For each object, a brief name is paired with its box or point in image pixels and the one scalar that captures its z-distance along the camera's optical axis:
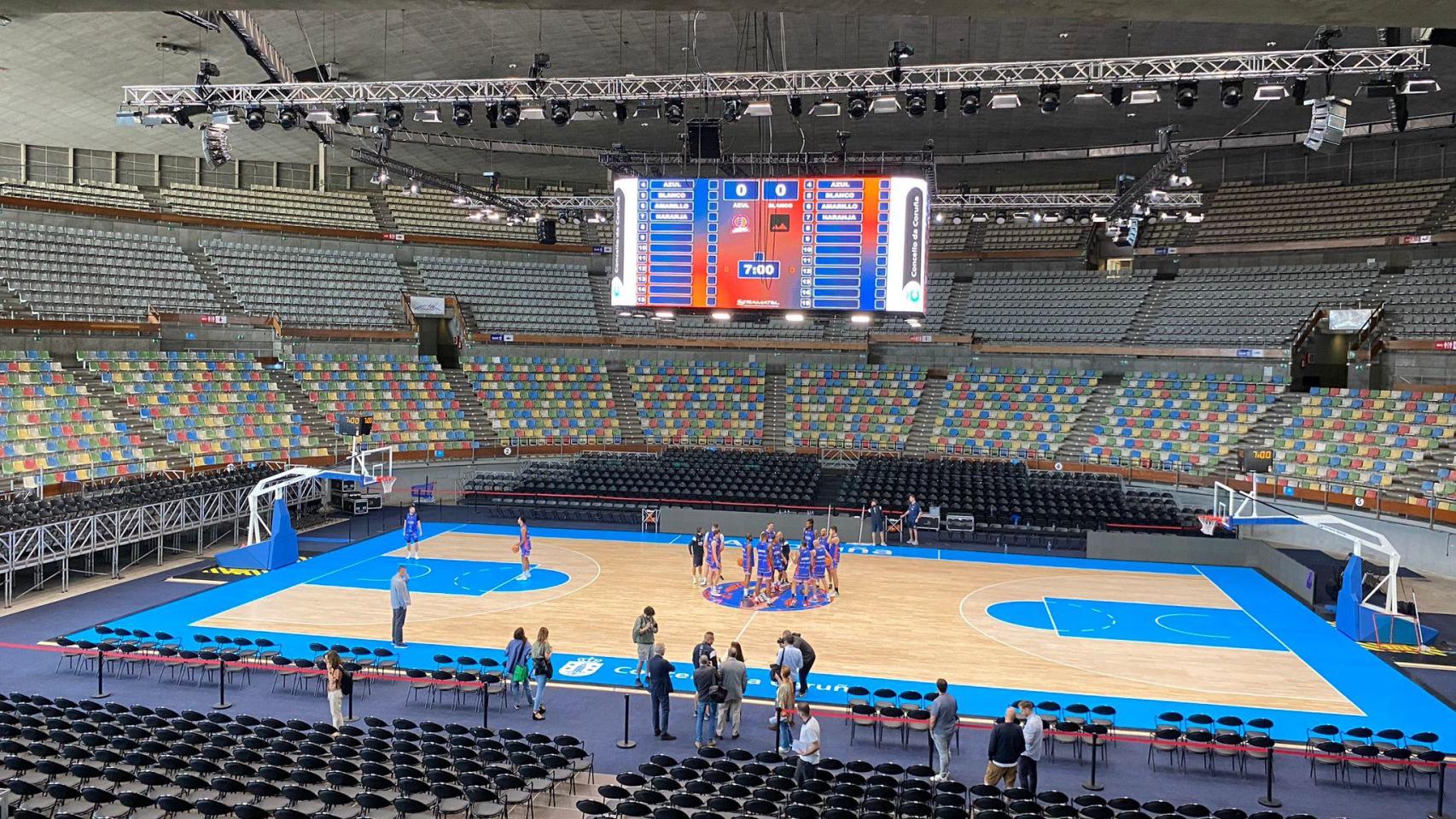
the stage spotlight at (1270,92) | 18.55
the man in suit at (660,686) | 14.55
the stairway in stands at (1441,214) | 35.91
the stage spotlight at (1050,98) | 19.88
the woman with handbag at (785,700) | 13.92
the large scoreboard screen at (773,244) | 23.59
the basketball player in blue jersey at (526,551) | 24.91
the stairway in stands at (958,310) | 44.00
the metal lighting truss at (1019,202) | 31.53
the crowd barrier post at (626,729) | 14.09
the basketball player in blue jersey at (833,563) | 23.61
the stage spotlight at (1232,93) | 19.19
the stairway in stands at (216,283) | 38.53
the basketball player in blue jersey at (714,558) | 23.72
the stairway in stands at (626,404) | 42.12
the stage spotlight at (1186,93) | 19.14
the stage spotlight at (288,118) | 21.45
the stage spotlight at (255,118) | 20.97
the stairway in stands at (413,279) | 43.88
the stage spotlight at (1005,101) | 19.75
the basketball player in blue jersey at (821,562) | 23.98
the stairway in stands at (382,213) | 45.31
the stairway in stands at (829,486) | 33.09
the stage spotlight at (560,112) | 20.86
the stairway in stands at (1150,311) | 40.41
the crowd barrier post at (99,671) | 15.92
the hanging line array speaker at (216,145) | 21.97
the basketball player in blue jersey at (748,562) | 23.17
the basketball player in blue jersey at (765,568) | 23.02
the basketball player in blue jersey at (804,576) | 23.17
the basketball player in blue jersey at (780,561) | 23.20
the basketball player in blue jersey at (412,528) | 26.03
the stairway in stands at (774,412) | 41.62
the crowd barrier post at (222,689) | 15.55
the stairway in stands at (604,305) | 45.44
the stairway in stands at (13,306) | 31.52
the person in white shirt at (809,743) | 12.21
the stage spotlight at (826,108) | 20.72
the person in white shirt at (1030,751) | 12.38
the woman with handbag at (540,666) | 15.34
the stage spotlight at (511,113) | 21.20
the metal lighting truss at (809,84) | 18.34
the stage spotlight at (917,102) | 20.33
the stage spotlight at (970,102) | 20.33
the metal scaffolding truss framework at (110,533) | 21.39
